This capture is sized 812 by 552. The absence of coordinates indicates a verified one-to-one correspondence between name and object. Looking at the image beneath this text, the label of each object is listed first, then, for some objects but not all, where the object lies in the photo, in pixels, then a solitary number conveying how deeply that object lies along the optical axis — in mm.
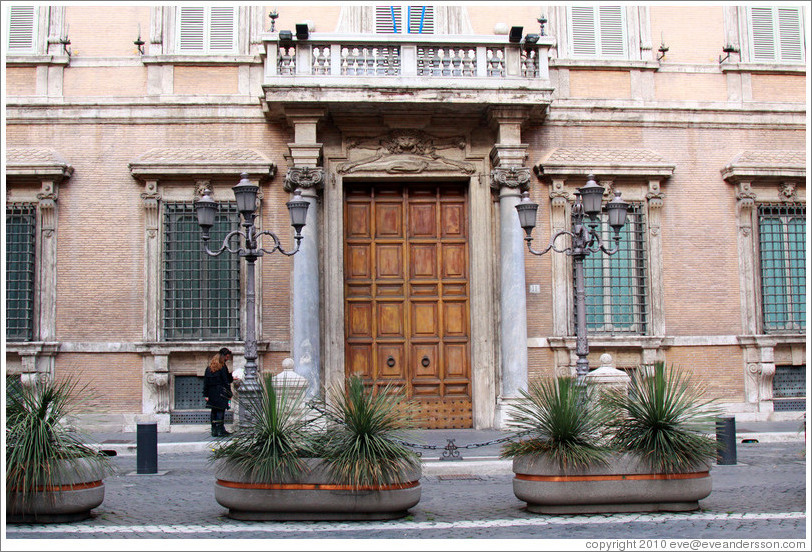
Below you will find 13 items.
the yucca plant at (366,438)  7871
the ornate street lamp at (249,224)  10938
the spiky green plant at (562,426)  8156
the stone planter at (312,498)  7992
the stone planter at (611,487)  8195
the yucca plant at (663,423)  8211
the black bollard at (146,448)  11664
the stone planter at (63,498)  7891
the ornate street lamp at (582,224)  11367
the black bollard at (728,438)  12078
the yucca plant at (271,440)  7941
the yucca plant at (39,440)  7762
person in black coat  13977
